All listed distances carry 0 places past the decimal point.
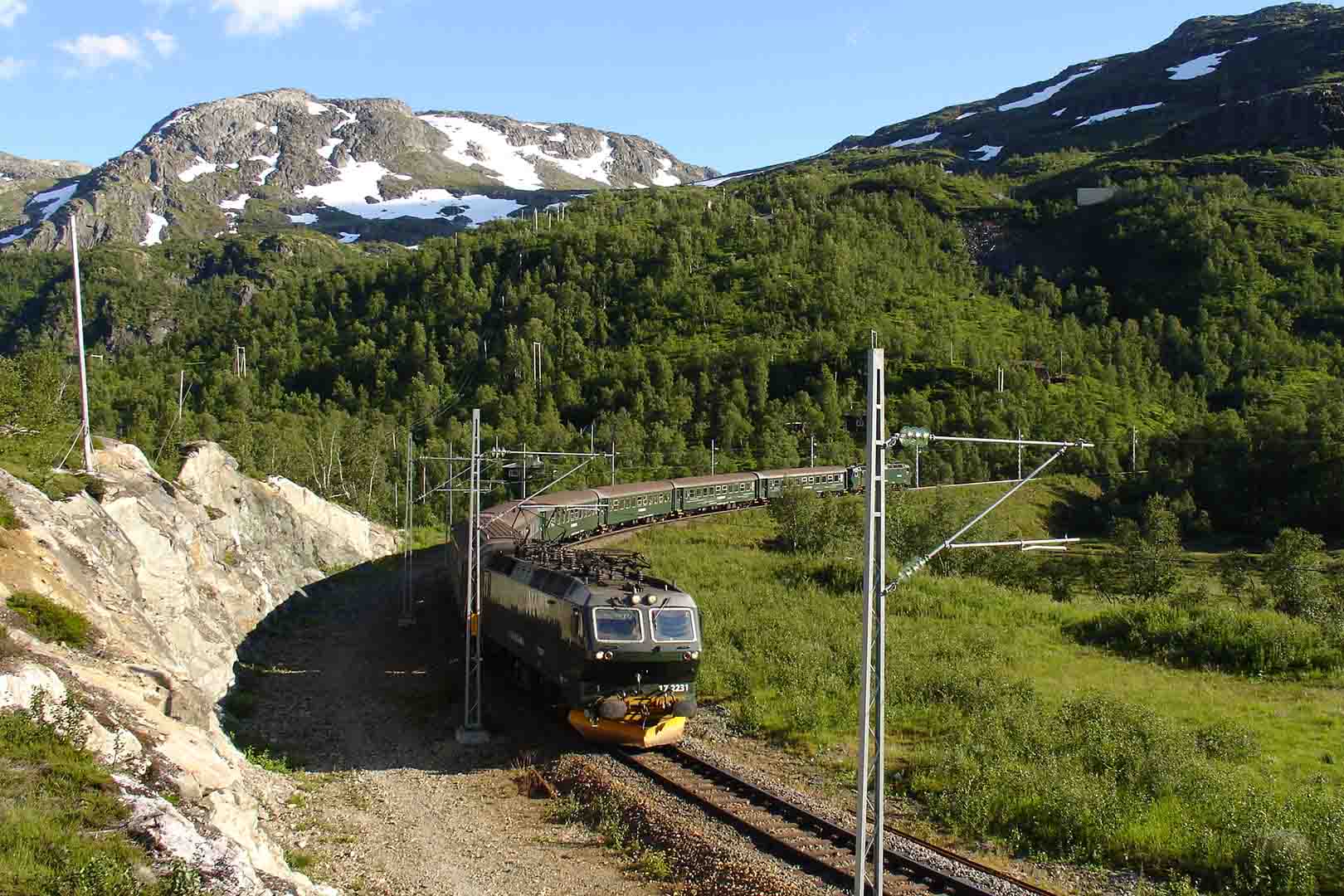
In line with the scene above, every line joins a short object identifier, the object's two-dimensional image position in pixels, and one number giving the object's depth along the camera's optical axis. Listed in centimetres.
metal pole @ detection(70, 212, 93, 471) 2873
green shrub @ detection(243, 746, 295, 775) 1794
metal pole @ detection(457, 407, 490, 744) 2044
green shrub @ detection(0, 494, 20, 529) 1966
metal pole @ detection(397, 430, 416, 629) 3475
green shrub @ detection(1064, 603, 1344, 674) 2642
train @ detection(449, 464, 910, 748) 1850
